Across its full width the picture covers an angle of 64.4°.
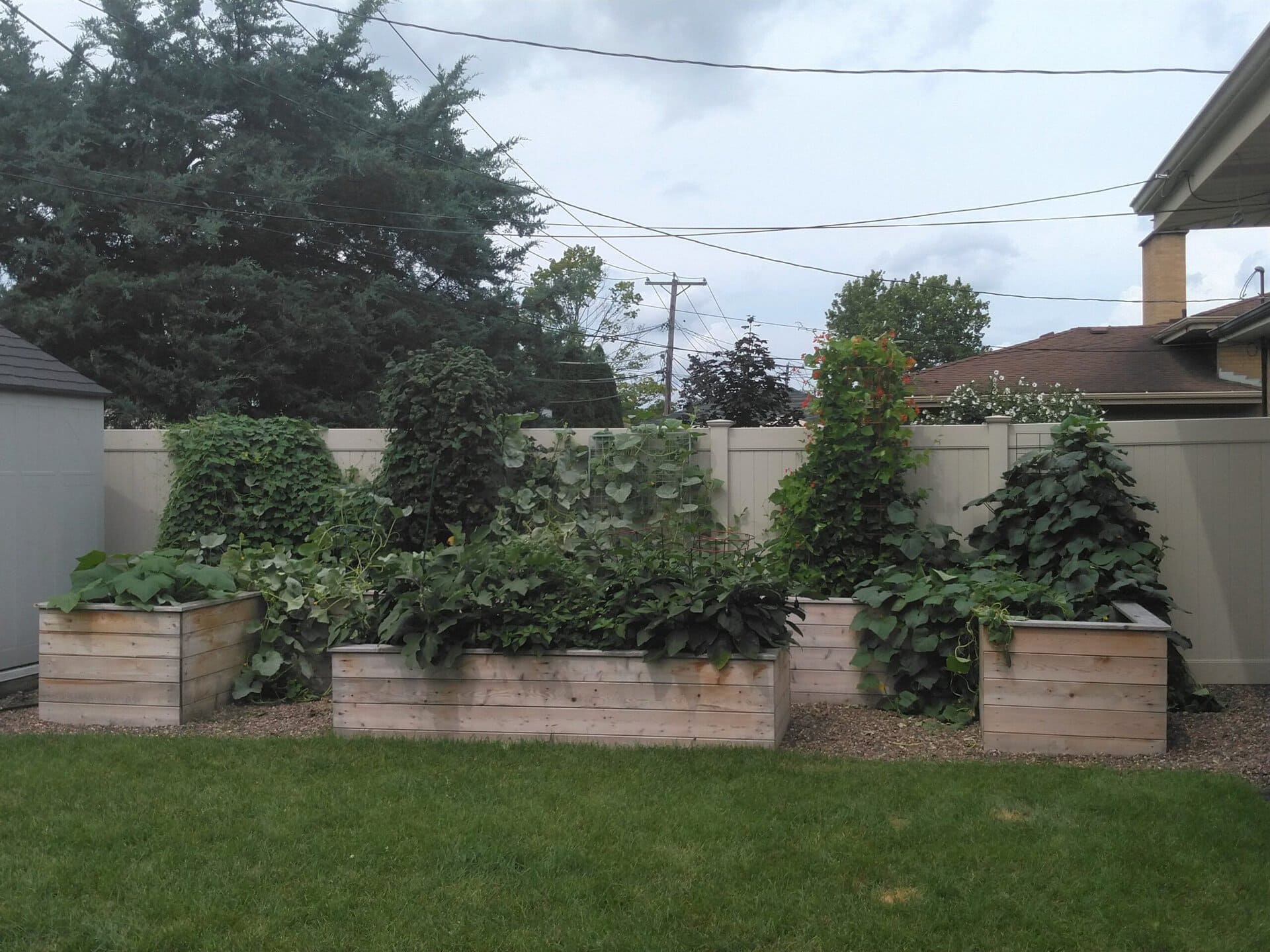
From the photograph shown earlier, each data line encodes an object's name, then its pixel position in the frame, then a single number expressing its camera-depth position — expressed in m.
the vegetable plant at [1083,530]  4.98
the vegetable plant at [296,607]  5.37
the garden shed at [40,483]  5.84
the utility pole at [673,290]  29.45
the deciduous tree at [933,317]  42.12
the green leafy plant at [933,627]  4.74
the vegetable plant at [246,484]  6.37
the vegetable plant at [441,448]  6.21
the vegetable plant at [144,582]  4.96
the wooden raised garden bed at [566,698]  4.39
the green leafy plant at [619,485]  6.38
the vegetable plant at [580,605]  4.44
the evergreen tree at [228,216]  15.54
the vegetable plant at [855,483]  5.65
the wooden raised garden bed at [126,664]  4.93
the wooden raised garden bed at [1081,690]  4.34
